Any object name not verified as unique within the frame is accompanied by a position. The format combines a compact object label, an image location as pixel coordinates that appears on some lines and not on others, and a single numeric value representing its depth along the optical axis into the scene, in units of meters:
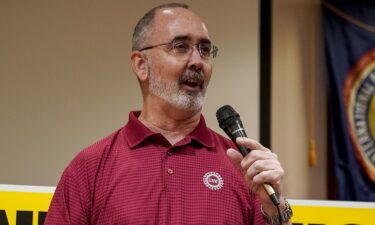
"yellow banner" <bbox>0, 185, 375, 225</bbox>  2.67
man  2.22
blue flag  3.19
